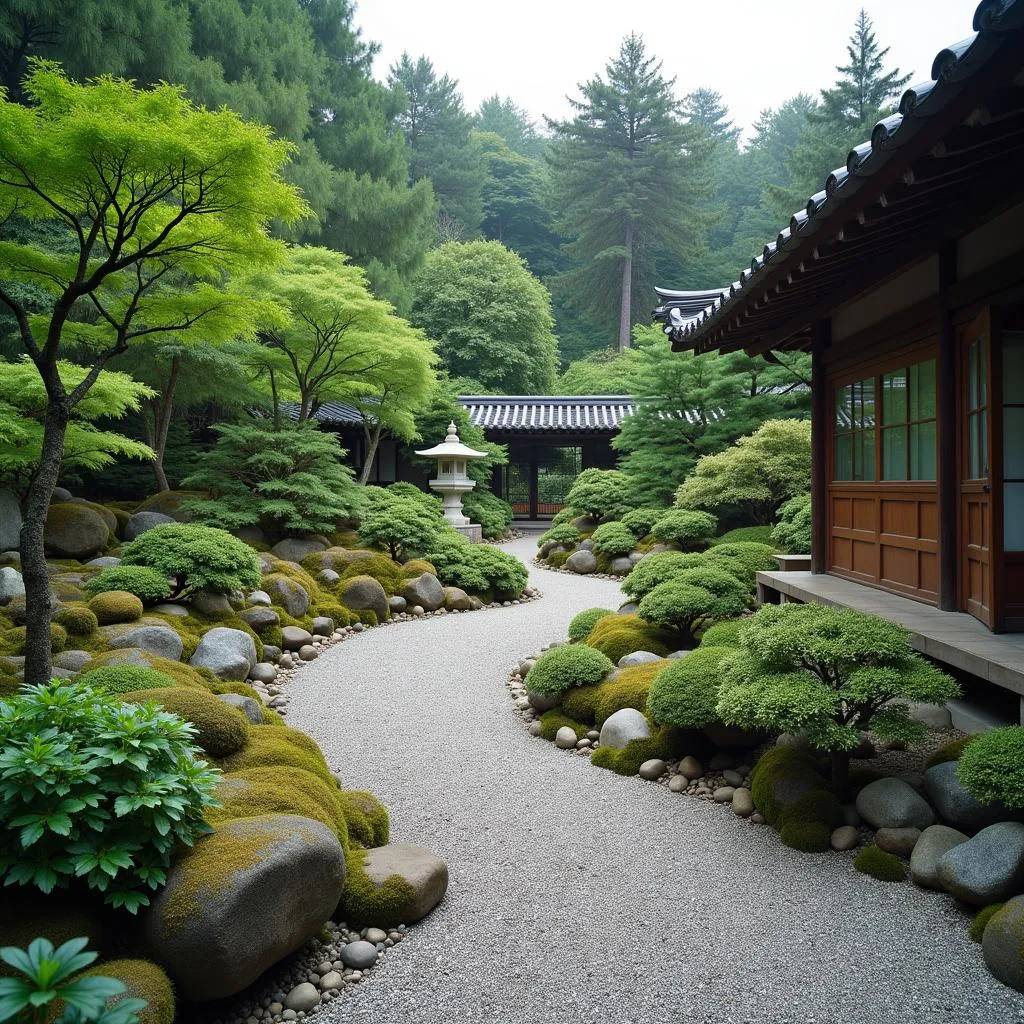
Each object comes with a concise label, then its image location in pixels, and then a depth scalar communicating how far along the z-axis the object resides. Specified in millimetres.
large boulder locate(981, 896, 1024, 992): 2725
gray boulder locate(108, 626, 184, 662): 6289
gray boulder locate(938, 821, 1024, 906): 3082
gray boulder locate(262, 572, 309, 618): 9148
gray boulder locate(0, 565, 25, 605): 6918
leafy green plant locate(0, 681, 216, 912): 2590
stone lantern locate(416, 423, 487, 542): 17594
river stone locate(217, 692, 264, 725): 5051
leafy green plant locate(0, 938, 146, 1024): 1307
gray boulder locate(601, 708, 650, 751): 5383
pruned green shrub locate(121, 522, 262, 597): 7906
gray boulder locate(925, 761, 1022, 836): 3516
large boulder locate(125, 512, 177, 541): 10711
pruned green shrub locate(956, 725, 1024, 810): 3072
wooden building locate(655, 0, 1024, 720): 3316
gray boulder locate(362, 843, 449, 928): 3295
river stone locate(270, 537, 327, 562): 11477
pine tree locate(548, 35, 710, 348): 30645
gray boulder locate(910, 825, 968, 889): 3408
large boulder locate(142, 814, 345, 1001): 2590
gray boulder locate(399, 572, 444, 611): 10953
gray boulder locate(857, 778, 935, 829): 3770
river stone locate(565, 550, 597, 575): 14852
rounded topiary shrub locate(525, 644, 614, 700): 6223
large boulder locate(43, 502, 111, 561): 9539
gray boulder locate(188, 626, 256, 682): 6797
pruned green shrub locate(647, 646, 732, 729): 4898
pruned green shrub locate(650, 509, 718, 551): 12445
